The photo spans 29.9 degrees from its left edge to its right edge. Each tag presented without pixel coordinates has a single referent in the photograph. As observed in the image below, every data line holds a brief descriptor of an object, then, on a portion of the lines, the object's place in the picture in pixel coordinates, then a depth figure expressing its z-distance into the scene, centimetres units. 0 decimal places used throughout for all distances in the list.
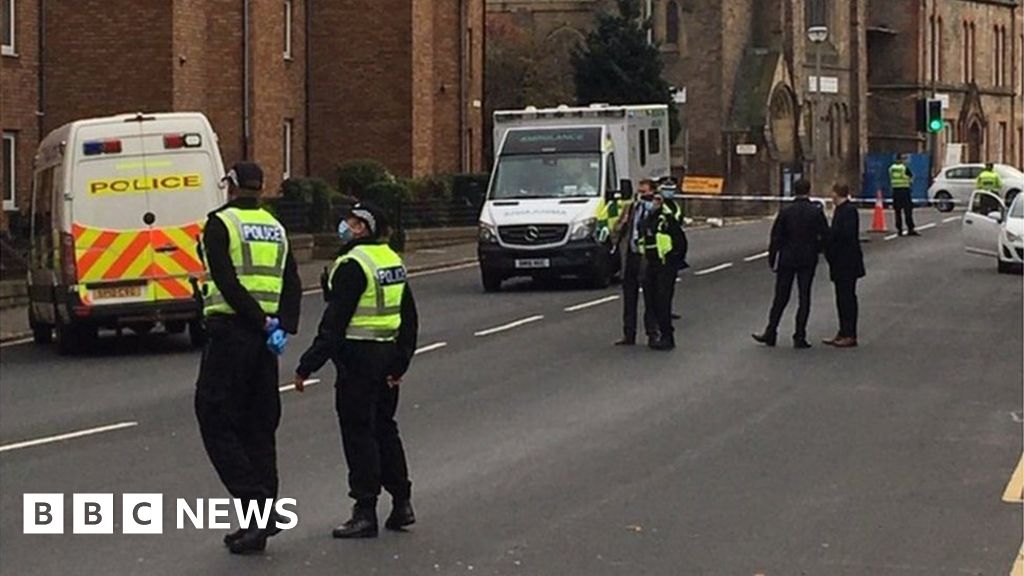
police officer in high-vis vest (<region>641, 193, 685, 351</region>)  2008
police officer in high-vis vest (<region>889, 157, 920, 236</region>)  4156
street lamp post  4702
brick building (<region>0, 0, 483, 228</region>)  3578
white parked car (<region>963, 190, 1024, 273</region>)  3178
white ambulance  2848
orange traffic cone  4522
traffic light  4728
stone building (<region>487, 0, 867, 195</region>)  7394
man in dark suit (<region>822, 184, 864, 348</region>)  2048
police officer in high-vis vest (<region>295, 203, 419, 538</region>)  988
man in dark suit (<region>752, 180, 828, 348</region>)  2034
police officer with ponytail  941
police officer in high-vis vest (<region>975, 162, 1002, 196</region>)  4494
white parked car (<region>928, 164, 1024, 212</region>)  6494
